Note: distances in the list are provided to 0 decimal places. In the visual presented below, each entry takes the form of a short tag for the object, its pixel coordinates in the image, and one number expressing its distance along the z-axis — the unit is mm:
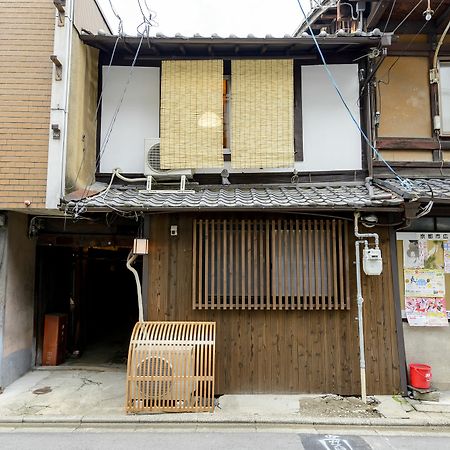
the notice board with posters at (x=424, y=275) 6941
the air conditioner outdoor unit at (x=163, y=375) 5801
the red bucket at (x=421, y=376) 6320
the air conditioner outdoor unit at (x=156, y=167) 7633
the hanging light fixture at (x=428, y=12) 7176
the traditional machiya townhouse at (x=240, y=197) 6617
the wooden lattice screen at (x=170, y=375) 5793
